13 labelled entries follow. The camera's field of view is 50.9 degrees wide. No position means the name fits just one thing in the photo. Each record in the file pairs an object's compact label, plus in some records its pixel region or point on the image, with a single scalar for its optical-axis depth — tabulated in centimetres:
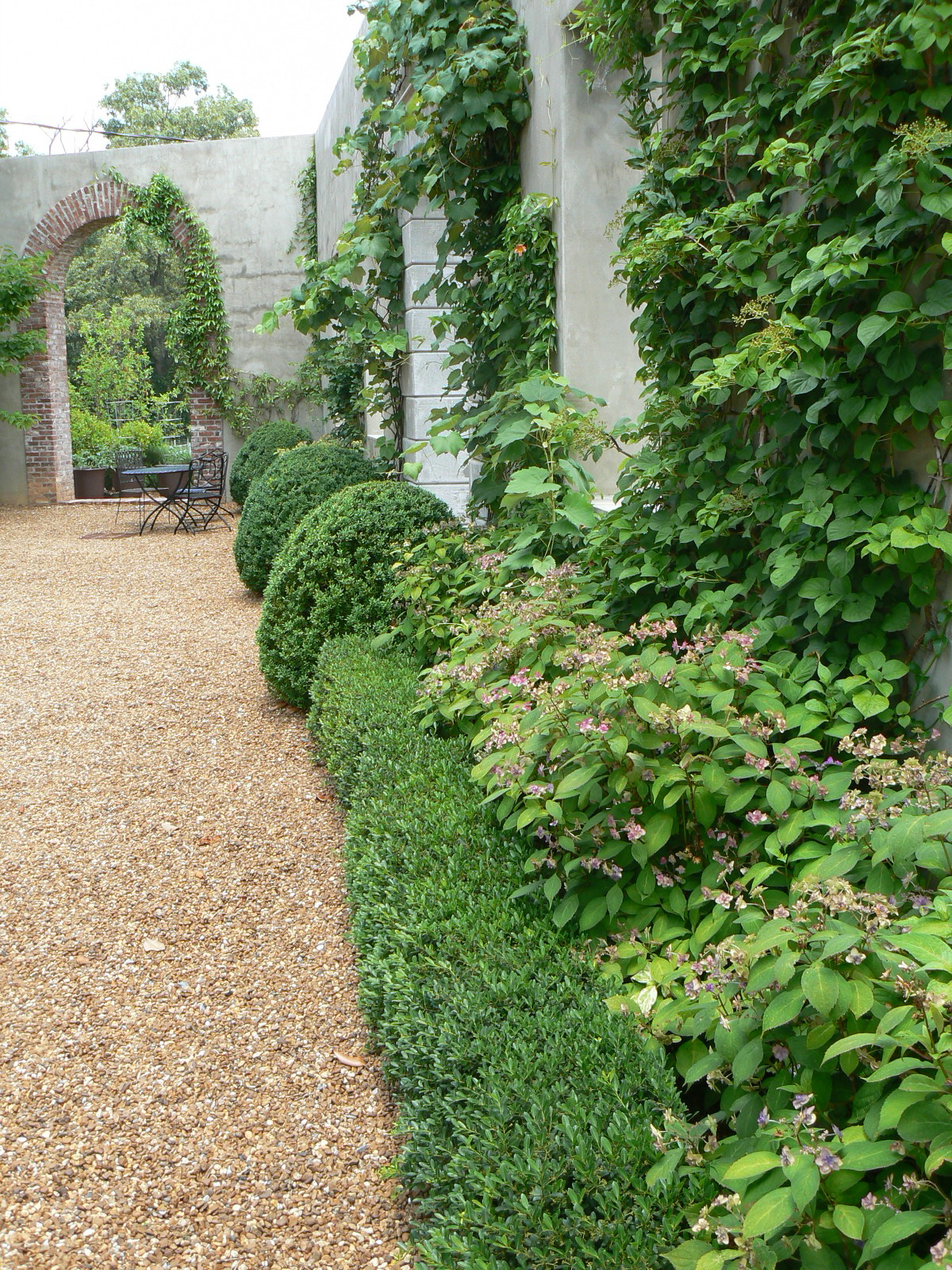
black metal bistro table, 1080
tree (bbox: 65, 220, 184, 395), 2414
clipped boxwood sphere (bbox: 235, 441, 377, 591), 634
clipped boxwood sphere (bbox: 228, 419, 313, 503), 1021
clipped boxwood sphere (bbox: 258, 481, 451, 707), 457
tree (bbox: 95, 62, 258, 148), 2844
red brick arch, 1295
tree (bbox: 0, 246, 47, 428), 1216
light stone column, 592
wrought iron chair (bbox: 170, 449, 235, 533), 1131
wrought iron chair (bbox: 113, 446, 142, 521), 1504
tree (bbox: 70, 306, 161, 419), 1758
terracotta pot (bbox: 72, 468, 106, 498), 1473
